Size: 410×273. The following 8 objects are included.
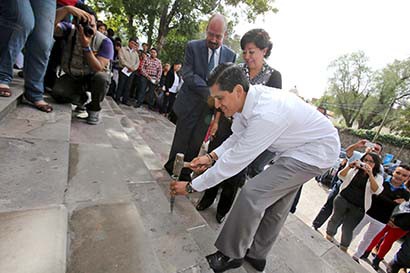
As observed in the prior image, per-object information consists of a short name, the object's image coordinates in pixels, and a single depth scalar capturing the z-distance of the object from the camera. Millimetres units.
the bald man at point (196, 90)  2246
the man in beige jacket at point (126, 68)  5770
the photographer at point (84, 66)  2424
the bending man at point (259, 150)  1353
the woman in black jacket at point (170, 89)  6977
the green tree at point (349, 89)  29656
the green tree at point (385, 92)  25312
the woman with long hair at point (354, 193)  3260
